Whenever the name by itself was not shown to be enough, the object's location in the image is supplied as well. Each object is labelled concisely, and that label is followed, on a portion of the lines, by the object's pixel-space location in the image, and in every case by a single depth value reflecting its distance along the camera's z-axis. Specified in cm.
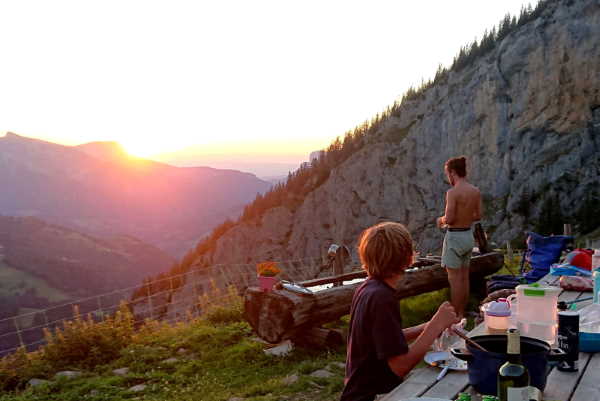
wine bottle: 200
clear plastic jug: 294
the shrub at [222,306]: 956
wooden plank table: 244
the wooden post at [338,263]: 912
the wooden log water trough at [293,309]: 682
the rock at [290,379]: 628
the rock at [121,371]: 737
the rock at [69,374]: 728
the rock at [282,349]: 743
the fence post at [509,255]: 1359
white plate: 291
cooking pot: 229
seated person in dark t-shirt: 255
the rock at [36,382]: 710
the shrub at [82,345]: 795
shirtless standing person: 684
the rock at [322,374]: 635
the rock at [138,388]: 669
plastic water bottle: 372
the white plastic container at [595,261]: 496
